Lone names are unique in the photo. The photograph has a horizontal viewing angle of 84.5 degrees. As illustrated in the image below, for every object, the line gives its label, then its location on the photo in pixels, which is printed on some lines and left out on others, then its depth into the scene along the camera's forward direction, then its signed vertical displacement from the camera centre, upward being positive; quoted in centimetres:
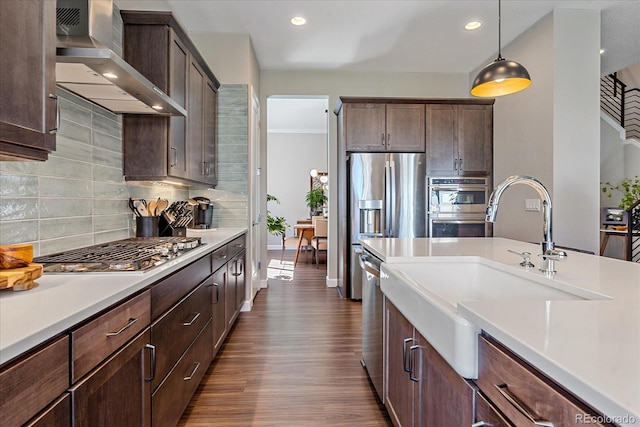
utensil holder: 248 -9
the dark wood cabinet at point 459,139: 430 +90
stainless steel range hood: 143 +64
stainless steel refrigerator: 420 +18
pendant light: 220 +87
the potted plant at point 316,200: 829 +31
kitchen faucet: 129 -1
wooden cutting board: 98 -19
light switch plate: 344 +9
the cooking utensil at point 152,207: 251 +4
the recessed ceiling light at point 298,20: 343 +190
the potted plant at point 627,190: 509 +36
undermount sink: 86 -30
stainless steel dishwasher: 190 -63
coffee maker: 346 +0
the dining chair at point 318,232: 611 -34
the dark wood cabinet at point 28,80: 98 +40
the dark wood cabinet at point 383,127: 426 +105
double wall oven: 426 +8
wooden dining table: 662 -38
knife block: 260 -12
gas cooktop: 133 -20
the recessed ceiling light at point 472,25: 352 +191
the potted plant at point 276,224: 786 -25
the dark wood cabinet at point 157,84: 248 +90
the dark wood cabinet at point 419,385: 92 -55
